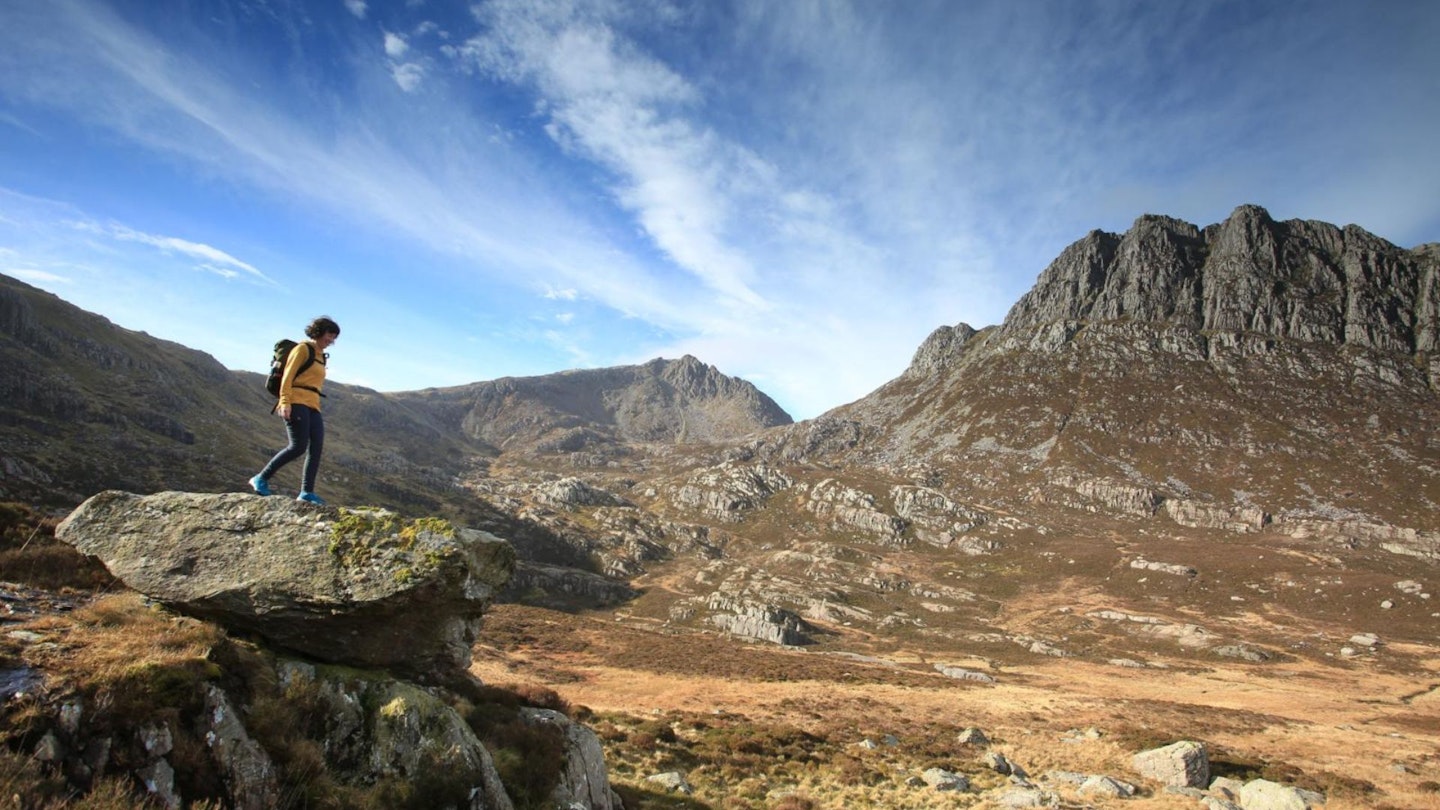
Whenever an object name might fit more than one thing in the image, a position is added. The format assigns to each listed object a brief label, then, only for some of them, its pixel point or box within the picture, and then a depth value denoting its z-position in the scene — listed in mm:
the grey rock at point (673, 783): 20984
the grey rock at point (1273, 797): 23125
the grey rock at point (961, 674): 58031
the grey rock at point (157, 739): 6781
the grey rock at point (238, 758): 7504
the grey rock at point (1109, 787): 23953
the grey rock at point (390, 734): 9742
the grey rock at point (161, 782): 6637
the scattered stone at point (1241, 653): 72188
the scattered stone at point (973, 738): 31703
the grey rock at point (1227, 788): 24344
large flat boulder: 9961
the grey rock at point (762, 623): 81000
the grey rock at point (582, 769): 13242
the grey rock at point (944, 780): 24144
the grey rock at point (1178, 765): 25859
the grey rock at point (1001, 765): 26958
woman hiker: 10789
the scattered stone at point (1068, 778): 26125
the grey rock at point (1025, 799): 22391
